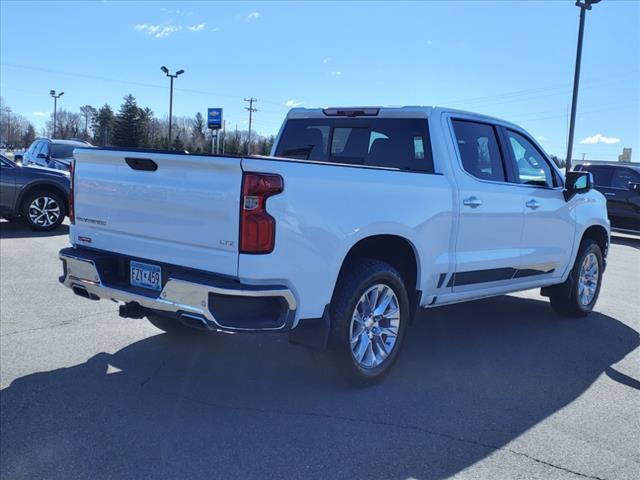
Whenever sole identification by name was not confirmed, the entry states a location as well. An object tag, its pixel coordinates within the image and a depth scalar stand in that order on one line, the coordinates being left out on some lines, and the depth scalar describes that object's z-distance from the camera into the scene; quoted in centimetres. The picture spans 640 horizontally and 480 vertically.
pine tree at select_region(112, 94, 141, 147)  7050
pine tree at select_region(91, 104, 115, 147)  9096
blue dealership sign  3180
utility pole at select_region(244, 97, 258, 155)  7240
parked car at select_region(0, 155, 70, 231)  1102
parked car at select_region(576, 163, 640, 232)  1478
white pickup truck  341
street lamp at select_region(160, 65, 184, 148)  4193
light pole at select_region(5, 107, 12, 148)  10500
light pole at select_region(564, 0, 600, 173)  2053
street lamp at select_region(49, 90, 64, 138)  6781
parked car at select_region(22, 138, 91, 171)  1659
